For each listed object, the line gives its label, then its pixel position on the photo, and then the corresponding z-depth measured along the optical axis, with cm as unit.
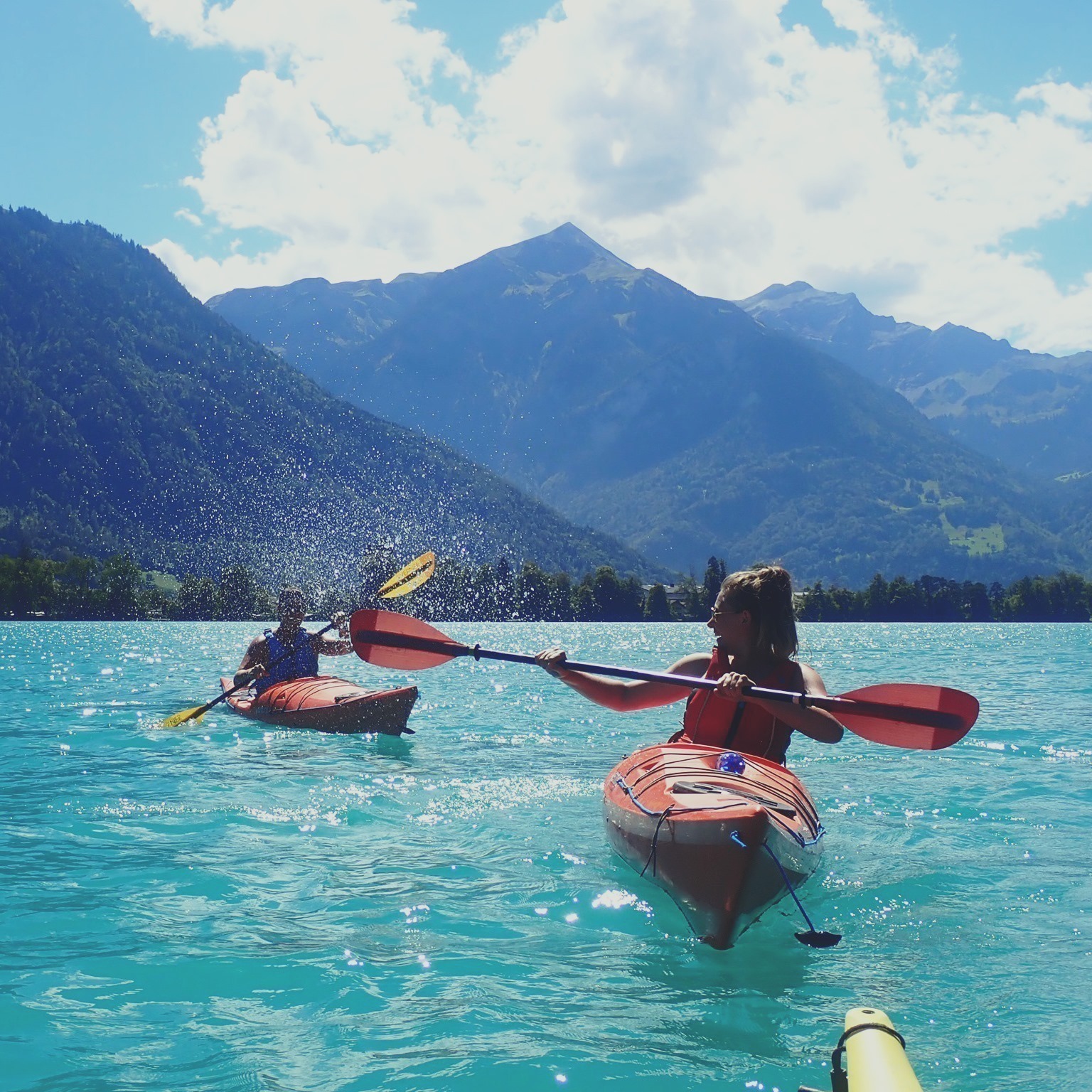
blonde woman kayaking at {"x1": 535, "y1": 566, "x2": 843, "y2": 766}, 797
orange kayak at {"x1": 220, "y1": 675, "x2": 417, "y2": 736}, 1614
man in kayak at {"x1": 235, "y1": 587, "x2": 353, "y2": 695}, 1803
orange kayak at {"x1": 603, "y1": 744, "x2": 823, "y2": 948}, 635
